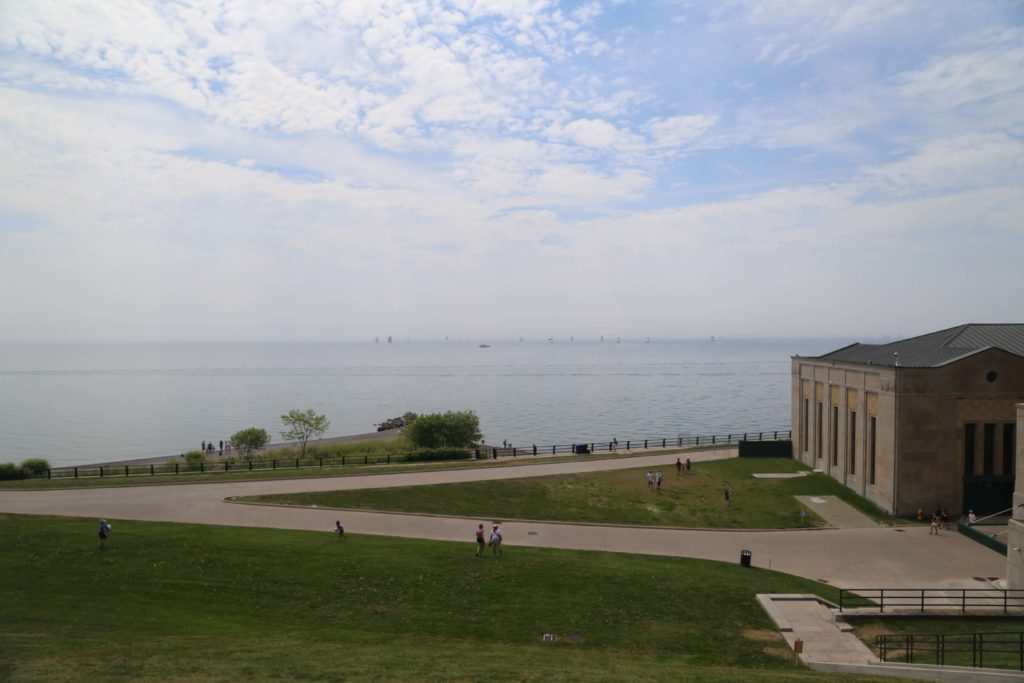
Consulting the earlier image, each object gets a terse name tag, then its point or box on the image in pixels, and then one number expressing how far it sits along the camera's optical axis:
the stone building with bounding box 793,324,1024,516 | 35.84
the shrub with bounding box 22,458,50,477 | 43.94
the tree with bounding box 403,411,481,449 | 63.66
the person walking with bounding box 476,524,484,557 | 25.71
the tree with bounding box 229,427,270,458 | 70.31
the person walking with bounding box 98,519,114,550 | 25.61
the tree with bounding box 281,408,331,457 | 69.44
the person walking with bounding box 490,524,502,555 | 25.94
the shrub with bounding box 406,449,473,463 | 52.92
